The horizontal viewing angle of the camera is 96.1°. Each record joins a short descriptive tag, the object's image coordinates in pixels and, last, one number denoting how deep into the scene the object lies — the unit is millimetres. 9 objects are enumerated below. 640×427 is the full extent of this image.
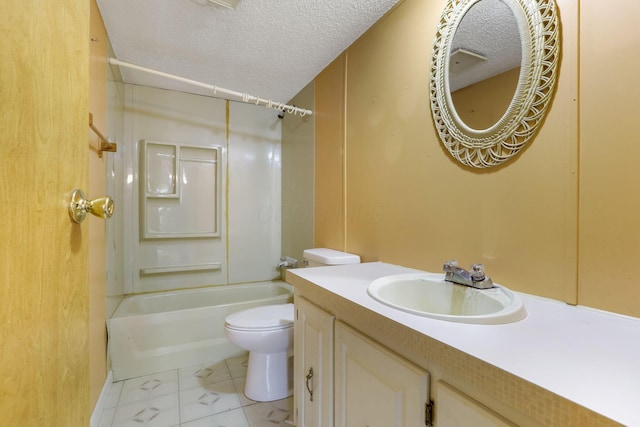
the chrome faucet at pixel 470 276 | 916
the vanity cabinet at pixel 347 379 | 705
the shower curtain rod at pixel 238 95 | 1793
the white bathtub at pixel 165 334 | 1881
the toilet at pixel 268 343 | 1622
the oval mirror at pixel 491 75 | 907
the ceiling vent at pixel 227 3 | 1430
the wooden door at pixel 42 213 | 412
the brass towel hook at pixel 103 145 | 1549
